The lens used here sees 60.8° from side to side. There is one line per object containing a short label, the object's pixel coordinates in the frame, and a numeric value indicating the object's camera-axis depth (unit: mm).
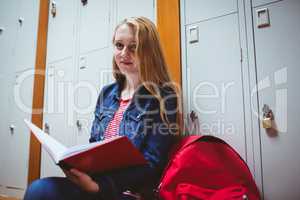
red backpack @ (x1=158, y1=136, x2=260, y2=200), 920
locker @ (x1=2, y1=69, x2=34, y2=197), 2416
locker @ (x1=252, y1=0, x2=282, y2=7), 1295
